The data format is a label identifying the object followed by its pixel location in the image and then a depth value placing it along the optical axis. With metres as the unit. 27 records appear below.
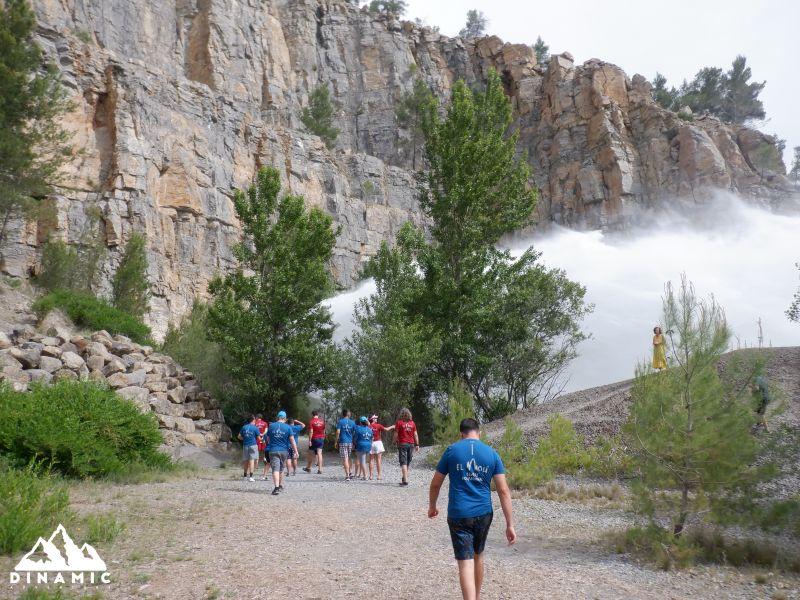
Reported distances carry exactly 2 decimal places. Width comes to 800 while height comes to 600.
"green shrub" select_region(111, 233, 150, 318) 30.17
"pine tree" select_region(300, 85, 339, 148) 59.12
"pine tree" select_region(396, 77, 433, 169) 66.00
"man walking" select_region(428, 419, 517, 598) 4.85
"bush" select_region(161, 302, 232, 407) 22.84
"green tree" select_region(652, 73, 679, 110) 76.88
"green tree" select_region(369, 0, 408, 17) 77.56
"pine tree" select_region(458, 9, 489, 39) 89.25
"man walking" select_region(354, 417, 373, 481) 13.77
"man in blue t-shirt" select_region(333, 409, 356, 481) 14.24
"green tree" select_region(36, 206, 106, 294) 29.44
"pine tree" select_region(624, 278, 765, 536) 7.34
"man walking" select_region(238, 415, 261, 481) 13.54
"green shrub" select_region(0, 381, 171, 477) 10.18
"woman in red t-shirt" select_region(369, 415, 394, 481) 14.46
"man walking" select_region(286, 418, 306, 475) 13.12
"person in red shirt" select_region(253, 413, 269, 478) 15.63
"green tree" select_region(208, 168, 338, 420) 20.66
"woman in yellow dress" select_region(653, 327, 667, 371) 13.07
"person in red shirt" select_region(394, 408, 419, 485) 13.30
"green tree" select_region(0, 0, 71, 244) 25.41
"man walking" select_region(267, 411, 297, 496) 11.89
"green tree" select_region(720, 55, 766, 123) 79.56
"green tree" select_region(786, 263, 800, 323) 25.88
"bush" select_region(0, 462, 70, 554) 6.04
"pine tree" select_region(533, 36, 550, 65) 83.12
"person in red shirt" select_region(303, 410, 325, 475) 15.45
